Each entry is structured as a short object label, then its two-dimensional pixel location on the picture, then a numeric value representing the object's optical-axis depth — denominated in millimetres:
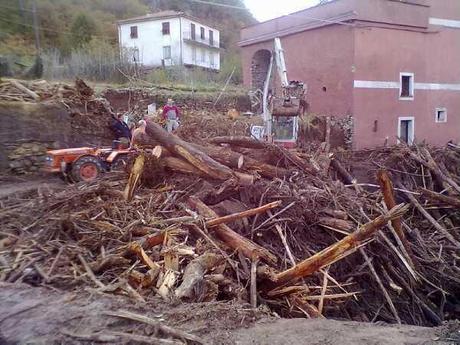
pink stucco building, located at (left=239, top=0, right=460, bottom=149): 20234
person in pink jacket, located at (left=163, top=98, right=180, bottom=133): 14383
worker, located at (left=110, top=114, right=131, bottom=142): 12203
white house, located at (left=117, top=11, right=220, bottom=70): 35906
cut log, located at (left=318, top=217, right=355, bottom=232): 6832
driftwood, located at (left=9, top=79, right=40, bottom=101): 12352
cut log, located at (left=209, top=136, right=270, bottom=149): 8547
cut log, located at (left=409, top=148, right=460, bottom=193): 10648
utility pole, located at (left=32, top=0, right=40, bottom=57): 23923
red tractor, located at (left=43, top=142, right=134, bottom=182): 9955
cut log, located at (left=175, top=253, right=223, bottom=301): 4555
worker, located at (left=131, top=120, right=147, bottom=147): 8133
